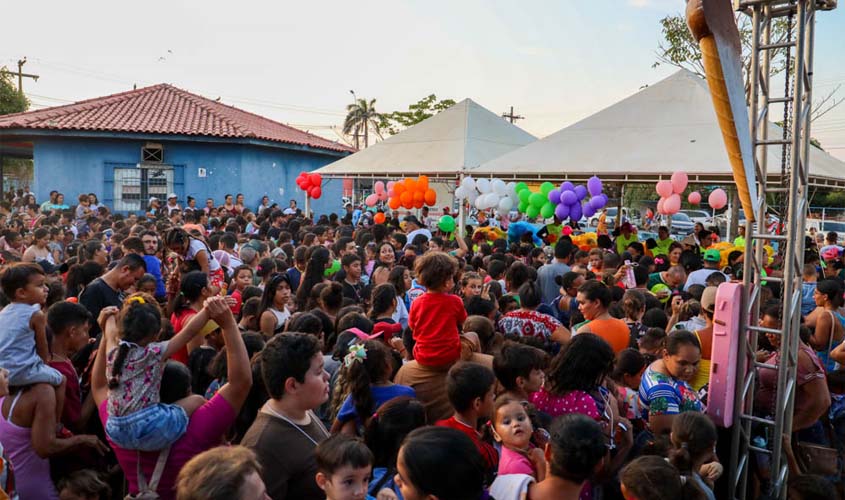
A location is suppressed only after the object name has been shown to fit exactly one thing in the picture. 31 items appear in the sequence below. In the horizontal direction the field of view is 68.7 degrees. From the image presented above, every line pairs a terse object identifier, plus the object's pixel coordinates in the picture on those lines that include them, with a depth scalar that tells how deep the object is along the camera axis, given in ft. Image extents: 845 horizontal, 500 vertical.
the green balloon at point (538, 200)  39.69
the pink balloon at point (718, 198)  37.27
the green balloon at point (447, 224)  36.91
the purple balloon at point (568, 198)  36.86
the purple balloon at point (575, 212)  37.32
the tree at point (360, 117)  191.01
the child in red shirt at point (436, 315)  11.91
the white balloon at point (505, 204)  40.40
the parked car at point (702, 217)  86.90
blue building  58.23
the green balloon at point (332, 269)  21.89
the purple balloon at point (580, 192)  37.68
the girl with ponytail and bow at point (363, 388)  9.80
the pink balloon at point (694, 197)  37.40
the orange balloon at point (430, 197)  43.65
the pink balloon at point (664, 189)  35.78
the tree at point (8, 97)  90.48
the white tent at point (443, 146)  48.01
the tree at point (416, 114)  131.23
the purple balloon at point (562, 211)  37.27
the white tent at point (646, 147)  36.94
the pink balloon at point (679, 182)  34.99
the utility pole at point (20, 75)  111.65
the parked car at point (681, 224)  79.25
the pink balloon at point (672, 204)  35.17
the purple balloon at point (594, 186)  37.29
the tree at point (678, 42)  65.10
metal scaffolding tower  12.00
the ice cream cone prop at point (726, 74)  10.04
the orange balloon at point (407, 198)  43.52
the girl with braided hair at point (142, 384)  8.13
